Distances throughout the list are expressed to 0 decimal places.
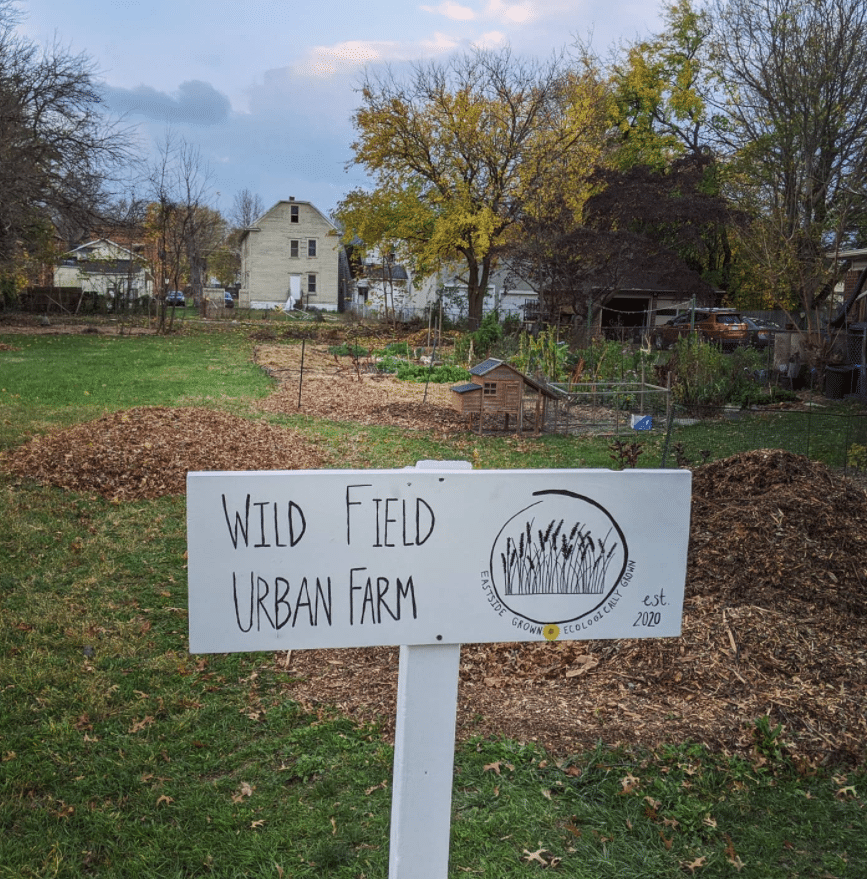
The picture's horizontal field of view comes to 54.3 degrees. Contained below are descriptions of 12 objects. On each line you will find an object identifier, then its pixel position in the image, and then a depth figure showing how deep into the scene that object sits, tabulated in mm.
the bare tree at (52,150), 26156
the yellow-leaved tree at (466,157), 28953
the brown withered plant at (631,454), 6997
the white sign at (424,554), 1676
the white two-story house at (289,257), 51531
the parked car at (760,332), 22659
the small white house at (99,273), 41750
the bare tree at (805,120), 18109
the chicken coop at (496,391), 12250
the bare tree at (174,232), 29234
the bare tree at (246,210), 84312
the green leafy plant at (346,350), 22592
